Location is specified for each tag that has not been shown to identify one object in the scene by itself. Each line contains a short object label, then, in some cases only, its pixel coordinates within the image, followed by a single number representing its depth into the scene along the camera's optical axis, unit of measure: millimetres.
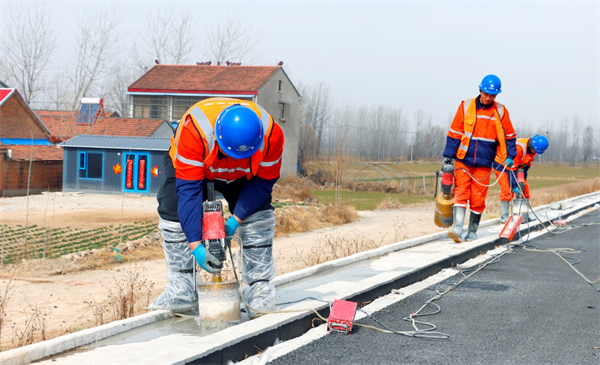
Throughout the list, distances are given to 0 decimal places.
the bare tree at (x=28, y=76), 48062
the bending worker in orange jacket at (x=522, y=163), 13719
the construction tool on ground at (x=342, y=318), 5020
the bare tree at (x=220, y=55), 54428
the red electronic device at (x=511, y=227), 10445
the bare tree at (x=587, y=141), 125594
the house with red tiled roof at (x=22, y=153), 27266
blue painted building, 29406
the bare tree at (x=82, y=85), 48812
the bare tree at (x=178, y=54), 55334
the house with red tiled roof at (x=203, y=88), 37938
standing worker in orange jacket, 9992
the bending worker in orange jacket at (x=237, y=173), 4715
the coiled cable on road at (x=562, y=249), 7719
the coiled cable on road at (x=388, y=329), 5027
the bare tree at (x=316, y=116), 75006
